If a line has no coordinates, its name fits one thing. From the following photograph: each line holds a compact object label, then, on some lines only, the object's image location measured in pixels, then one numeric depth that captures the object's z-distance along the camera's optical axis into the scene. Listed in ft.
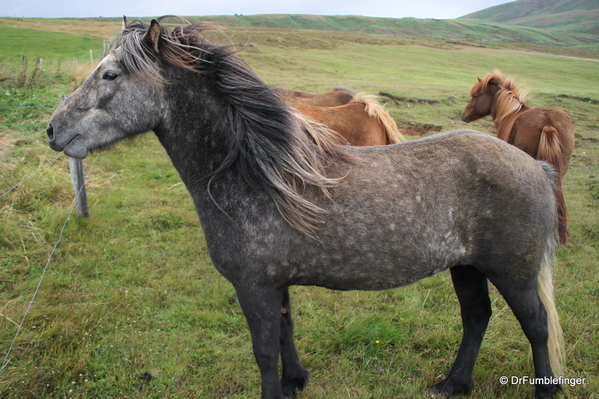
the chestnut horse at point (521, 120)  19.35
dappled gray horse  7.77
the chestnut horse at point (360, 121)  17.78
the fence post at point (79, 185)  17.79
